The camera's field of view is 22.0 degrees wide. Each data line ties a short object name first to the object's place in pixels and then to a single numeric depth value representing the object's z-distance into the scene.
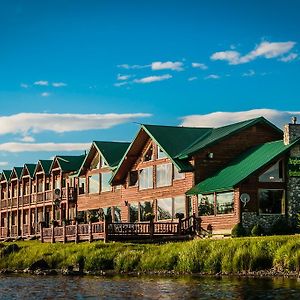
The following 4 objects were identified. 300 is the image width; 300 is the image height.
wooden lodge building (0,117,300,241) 47.47
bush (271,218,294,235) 46.03
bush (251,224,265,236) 45.12
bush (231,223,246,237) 45.41
